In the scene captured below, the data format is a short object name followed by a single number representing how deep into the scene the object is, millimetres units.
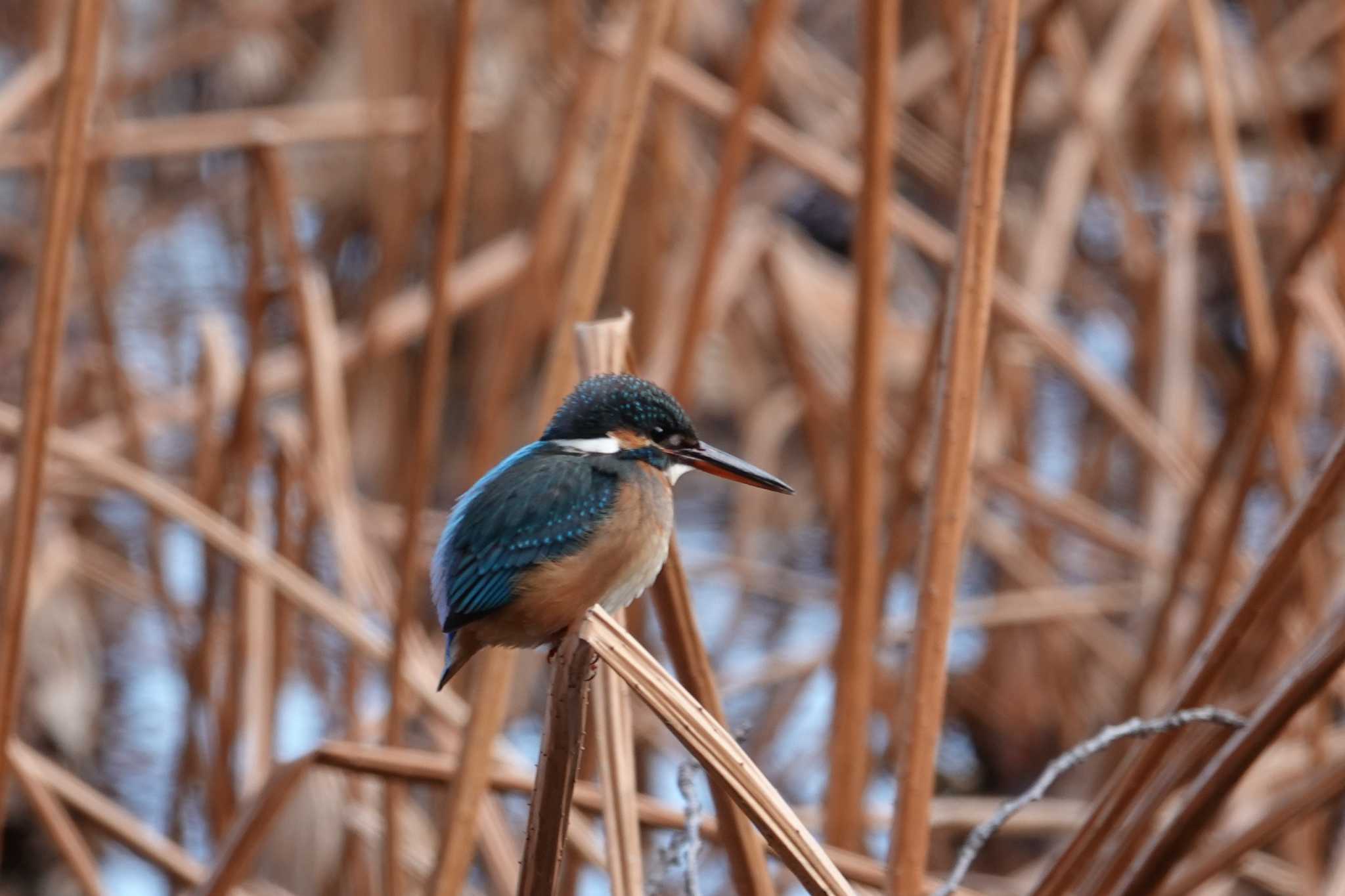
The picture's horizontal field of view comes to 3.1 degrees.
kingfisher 7657
